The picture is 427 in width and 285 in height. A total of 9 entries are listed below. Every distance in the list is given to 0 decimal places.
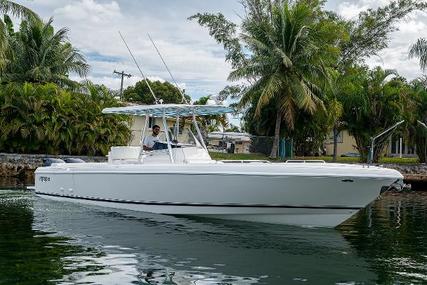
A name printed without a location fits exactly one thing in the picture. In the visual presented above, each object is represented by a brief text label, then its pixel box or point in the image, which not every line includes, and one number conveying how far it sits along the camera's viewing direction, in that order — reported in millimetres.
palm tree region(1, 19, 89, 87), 35812
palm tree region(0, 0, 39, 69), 23234
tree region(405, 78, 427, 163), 30266
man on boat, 12578
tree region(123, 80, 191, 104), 63250
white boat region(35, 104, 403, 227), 10094
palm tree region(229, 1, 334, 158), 29828
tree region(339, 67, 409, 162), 29984
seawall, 27531
